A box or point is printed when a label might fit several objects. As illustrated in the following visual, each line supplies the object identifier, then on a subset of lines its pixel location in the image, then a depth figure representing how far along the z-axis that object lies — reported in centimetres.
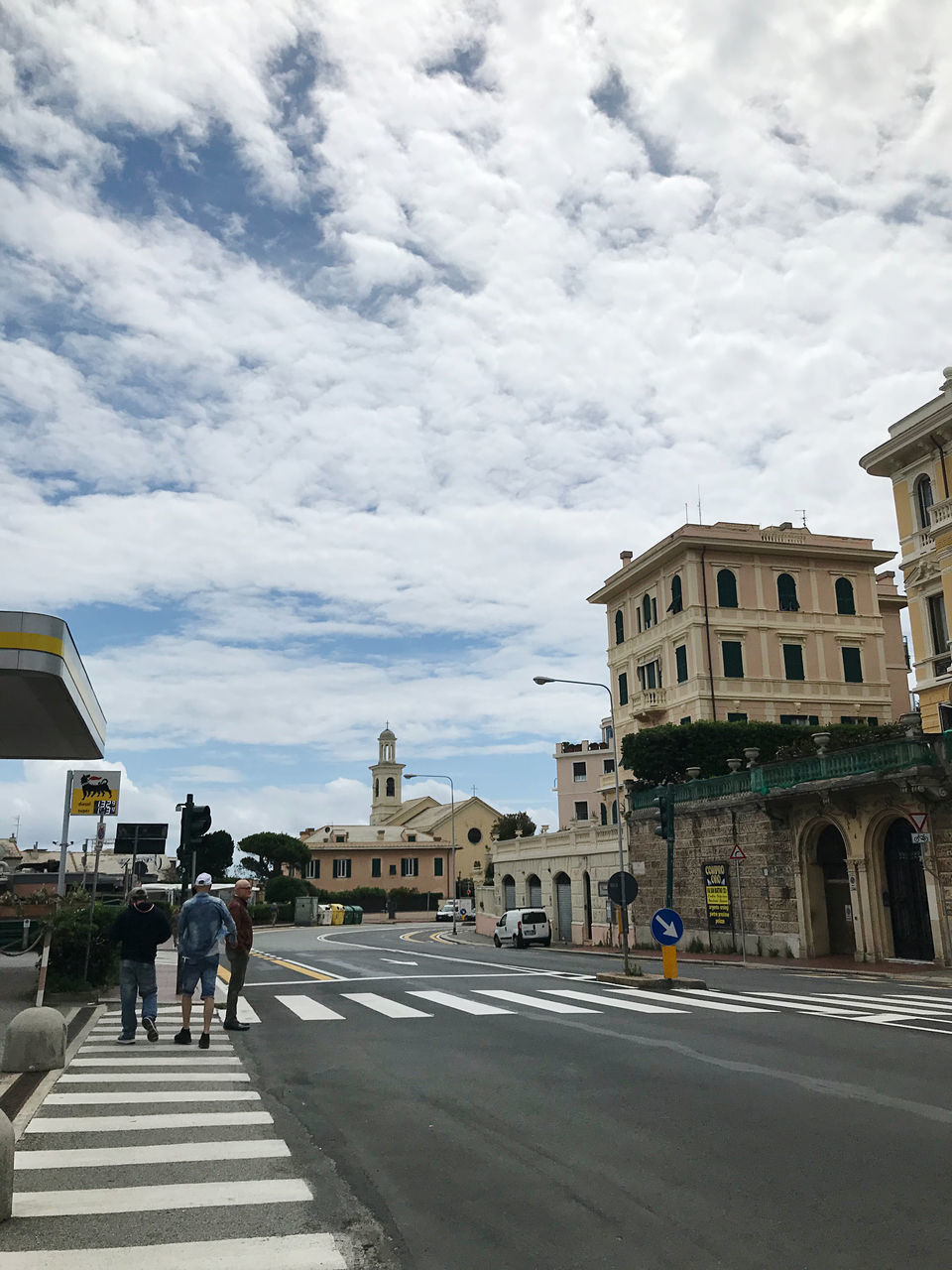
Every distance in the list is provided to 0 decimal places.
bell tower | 12181
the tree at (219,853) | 9144
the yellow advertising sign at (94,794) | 2372
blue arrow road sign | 1700
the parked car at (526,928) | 4241
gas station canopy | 1452
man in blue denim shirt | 1116
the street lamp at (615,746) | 3182
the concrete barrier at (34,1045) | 902
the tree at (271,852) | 9738
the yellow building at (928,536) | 3003
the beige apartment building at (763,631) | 4647
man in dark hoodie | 1114
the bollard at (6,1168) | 495
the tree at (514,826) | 6769
